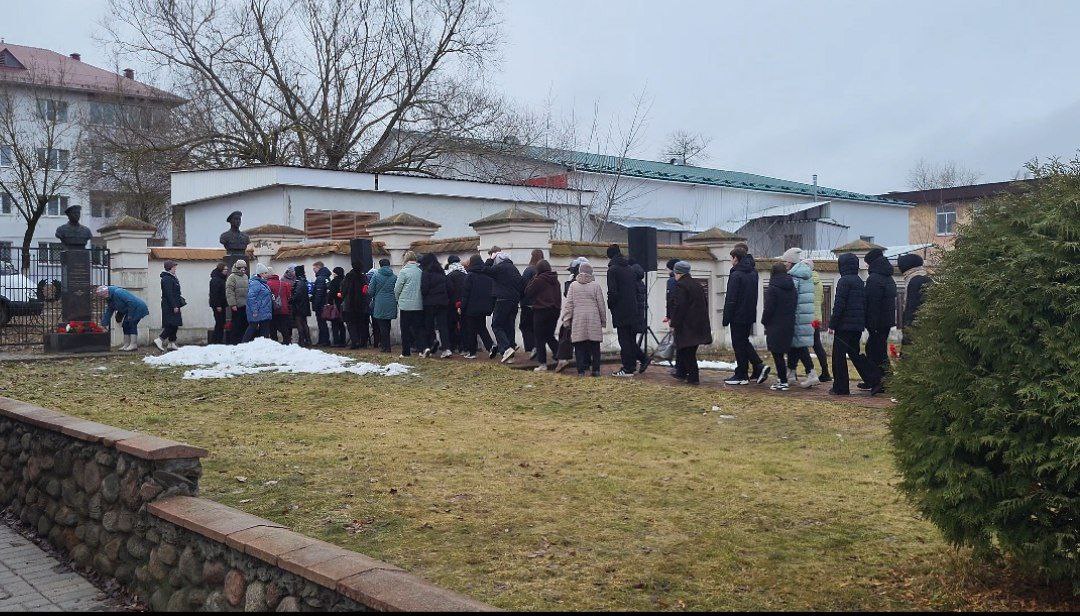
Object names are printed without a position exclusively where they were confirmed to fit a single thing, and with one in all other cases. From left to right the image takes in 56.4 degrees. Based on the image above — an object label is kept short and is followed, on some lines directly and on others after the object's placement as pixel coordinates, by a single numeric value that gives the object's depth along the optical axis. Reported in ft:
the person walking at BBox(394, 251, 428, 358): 57.26
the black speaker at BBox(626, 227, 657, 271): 53.47
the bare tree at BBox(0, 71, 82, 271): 143.64
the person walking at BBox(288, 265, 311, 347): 67.77
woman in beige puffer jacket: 47.91
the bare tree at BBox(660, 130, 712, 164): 181.47
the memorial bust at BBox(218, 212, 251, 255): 69.67
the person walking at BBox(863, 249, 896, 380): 41.78
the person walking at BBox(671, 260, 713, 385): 45.24
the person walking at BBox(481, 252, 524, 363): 53.93
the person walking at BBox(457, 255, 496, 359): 55.16
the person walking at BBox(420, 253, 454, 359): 56.29
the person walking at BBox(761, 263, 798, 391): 43.68
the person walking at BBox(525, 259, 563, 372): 50.08
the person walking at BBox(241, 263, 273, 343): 62.90
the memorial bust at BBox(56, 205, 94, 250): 63.57
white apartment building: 138.92
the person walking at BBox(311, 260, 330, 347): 66.85
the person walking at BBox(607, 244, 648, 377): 48.14
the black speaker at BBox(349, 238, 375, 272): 64.54
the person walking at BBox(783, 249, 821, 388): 44.50
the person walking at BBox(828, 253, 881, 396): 41.70
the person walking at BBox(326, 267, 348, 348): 65.10
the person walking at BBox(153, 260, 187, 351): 65.51
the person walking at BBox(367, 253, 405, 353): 61.11
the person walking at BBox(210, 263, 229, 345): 65.87
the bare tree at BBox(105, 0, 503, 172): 121.60
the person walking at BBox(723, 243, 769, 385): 45.01
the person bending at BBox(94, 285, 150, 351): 64.34
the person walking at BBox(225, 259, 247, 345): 63.93
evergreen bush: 14.55
